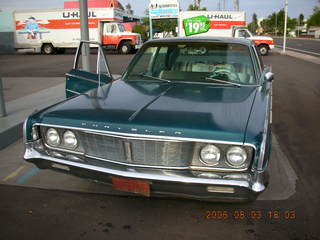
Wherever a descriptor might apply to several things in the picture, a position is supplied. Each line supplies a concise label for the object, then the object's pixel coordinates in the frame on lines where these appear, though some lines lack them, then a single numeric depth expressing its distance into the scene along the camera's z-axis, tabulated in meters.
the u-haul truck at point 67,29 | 23.83
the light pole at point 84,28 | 7.18
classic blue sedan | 2.48
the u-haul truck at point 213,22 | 25.11
